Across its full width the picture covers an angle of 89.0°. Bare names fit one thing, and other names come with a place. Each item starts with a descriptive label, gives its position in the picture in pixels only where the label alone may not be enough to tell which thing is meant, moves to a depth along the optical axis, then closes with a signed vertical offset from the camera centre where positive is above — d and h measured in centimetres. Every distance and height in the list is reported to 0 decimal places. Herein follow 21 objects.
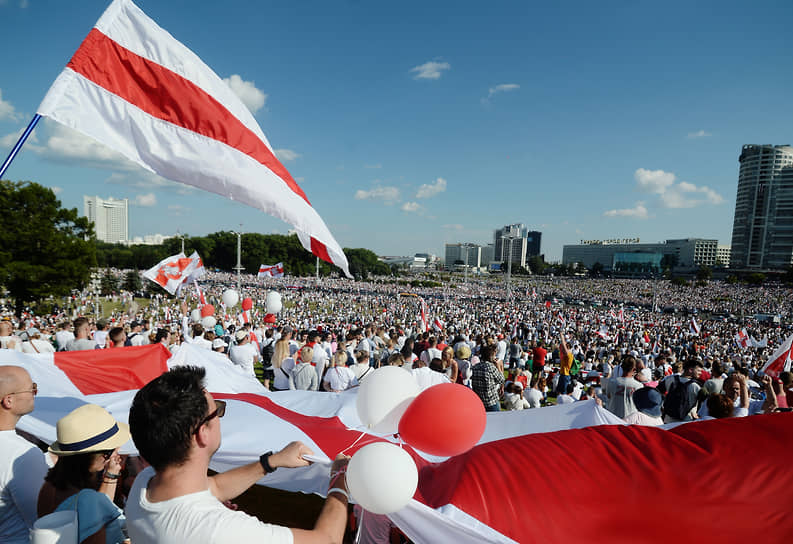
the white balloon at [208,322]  1034 -204
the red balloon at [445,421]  196 -82
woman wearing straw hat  169 -109
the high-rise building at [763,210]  10688 +1642
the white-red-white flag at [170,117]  281 +90
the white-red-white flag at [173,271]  1248 -97
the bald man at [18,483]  188 -117
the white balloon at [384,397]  209 -76
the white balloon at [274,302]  1116 -157
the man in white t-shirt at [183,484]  125 -82
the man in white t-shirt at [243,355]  684 -188
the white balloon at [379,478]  162 -92
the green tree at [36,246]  2078 -62
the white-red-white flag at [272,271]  2314 -147
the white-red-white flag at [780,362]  765 -179
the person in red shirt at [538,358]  1019 -256
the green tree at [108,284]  4441 -525
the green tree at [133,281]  4609 -493
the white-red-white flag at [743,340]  1876 -340
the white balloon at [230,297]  1217 -164
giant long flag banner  187 -111
